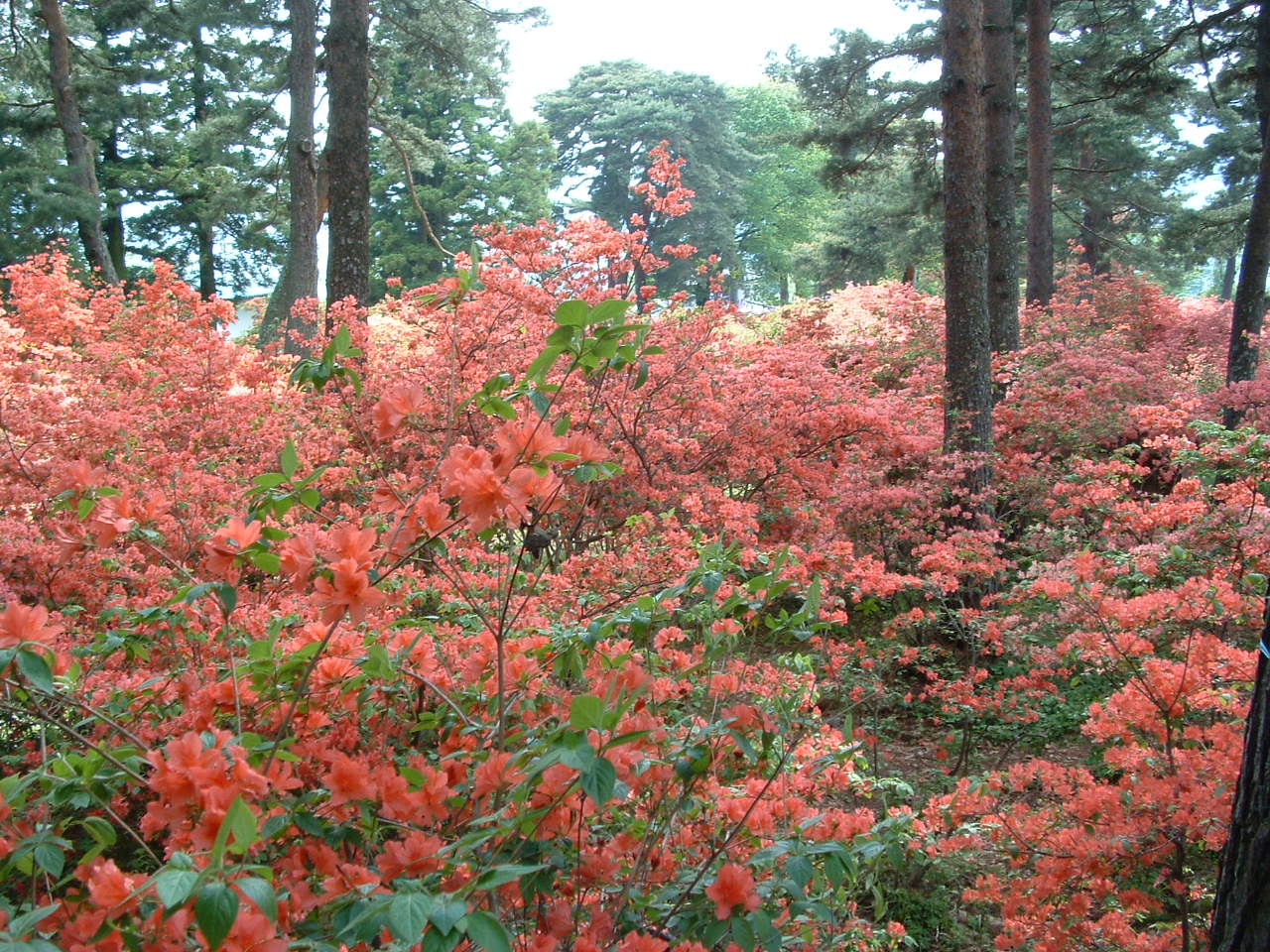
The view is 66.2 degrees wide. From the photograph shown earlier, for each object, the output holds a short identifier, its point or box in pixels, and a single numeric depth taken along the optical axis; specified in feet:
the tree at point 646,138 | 105.29
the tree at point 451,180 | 84.58
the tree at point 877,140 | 33.65
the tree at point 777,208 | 121.90
